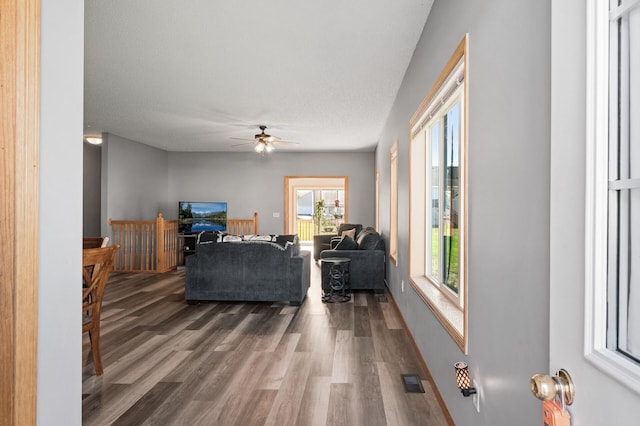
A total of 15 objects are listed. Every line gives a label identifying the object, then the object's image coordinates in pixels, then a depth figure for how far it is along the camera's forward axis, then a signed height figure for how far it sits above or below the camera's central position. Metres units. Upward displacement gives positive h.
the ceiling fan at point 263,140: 6.40 +1.16
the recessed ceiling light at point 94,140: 7.33 +1.32
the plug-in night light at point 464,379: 1.78 -0.77
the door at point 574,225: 0.66 -0.02
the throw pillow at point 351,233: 8.19 -0.44
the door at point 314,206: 12.32 +0.19
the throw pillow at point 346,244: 5.97 -0.49
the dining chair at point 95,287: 2.68 -0.54
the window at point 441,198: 2.20 +0.12
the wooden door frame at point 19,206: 0.91 +0.01
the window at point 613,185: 0.64 +0.05
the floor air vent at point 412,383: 2.64 -1.19
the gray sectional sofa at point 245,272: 4.97 -0.78
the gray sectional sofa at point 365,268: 5.87 -0.83
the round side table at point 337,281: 5.46 -0.99
